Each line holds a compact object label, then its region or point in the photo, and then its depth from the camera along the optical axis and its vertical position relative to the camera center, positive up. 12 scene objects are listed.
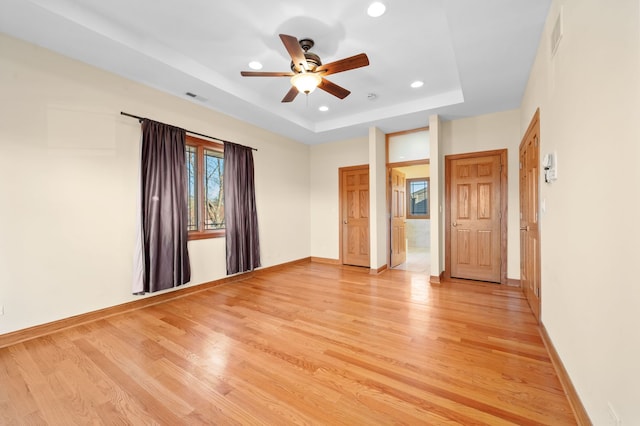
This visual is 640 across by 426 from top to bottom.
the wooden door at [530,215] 2.71 -0.04
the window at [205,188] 3.98 +0.42
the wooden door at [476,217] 4.22 -0.08
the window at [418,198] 8.61 +0.49
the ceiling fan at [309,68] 2.31 +1.41
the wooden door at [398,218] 5.51 -0.12
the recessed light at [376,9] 2.26 +1.83
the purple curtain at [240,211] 4.35 +0.04
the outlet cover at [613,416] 1.10 -0.90
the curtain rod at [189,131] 3.17 +1.23
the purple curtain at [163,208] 3.29 +0.08
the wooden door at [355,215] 5.61 -0.05
